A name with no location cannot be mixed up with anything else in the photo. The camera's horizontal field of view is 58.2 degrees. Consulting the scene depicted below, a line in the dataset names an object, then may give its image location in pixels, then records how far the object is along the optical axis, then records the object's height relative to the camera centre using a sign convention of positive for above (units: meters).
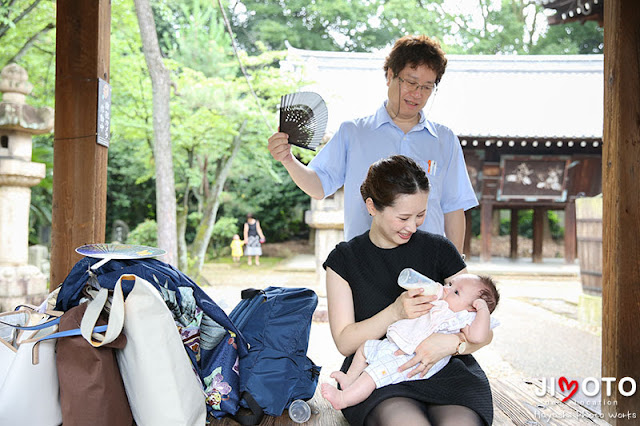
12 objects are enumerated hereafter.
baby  1.67 -0.35
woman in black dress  1.64 -0.26
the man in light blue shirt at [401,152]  2.29 +0.27
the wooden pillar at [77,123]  2.43 +0.38
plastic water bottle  1.88 -0.64
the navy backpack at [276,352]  1.82 -0.45
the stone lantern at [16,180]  5.61 +0.31
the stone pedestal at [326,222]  7.41 -0.08
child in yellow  13.67 -0.79
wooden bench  1.88 -0.67
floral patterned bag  1.66 -0.33
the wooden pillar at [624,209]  2.23 +0.04
